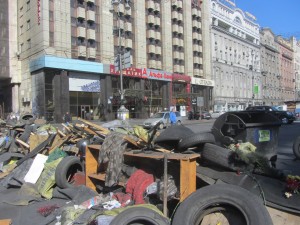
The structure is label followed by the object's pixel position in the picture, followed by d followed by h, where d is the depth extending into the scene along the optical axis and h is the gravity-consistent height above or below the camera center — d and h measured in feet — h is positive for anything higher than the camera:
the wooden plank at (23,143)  29.77 -3.15
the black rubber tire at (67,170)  21.31 -4.09
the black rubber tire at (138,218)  12.37 -4.00
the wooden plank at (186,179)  14.55 -3.06
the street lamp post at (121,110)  90.58 -1.08
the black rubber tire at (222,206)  11.73 -3.48
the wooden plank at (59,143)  26.40 -2.80
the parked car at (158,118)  95.93 -3.54
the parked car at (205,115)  153.75 -4.37
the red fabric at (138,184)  15.94 -3.70
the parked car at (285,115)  94.67 -2.91
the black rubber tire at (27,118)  39.99 -1.48
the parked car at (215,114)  168.93 -4.32
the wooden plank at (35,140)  27.91 -2.67
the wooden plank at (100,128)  23.98 -1.52
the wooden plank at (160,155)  14.80 -2.25
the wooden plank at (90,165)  20.48 -3.48
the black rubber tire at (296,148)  31.24 -3.95
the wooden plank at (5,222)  15.50 -5.16
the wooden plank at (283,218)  12.39 -4.06
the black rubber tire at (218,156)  15.57 -2.30
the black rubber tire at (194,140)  16.57 -1.69
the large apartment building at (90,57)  131.03 +21.15
